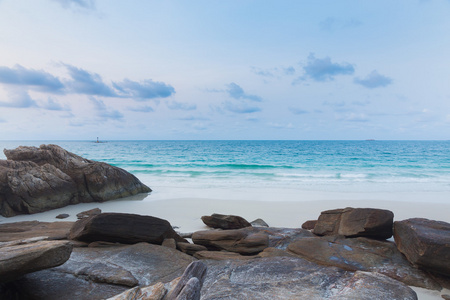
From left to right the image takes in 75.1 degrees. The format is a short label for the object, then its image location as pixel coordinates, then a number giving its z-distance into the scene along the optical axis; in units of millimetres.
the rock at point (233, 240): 5711
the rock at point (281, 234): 5910
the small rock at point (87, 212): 8934
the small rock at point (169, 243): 5586
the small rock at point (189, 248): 5606
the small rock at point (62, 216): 8969
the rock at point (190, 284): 2455
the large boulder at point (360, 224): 5922
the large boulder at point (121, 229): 5379
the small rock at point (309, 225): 7613
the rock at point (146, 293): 2713
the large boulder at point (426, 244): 4375
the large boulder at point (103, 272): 3725
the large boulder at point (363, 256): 4617
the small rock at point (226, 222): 7320
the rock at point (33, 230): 5840
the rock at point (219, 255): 5121
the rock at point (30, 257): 3270
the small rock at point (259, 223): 7937
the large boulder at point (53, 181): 9336
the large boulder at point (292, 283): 3398
